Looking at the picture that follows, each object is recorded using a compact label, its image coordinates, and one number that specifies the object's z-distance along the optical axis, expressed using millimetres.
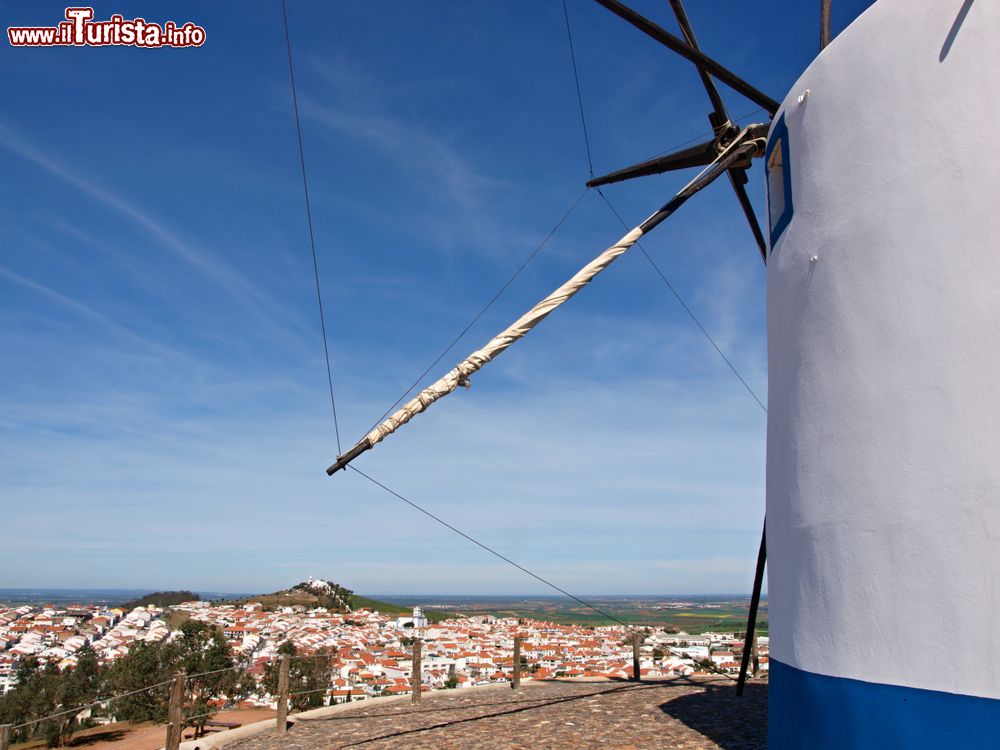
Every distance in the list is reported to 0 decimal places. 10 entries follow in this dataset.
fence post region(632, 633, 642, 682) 12703
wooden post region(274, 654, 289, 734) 8867
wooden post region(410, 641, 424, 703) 10836
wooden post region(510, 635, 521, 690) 11844
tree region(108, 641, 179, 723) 14031
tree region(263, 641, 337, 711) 13163
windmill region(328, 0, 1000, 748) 3953
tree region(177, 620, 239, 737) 12852
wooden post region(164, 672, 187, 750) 7117
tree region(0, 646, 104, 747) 16750
